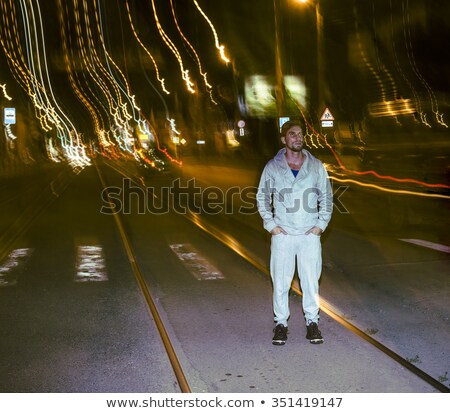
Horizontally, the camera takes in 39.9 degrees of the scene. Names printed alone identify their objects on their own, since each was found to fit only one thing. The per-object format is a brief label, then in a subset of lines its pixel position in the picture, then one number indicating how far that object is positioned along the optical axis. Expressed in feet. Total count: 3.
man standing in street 17.81
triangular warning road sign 84.28
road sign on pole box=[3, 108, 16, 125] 138.00
